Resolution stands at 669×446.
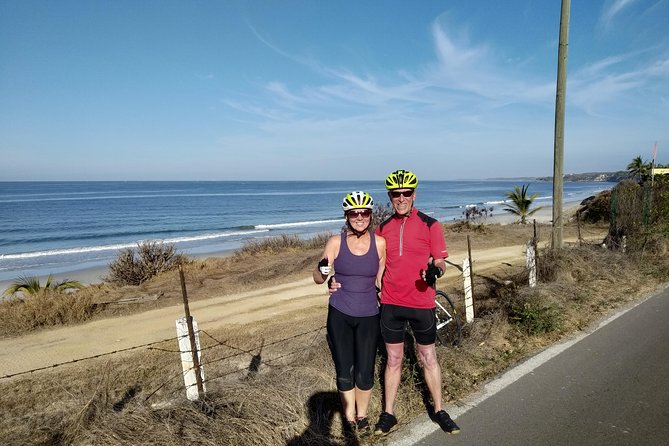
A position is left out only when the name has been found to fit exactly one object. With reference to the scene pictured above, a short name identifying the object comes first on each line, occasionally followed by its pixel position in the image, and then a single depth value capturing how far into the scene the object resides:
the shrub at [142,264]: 12.60
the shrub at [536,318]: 5.45
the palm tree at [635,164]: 42.66
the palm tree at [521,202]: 23.81
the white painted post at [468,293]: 6.11
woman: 3.22
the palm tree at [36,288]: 10.07
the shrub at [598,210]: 21.47
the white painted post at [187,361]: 3.82
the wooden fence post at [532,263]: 7.47
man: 3.37
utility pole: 8.87
